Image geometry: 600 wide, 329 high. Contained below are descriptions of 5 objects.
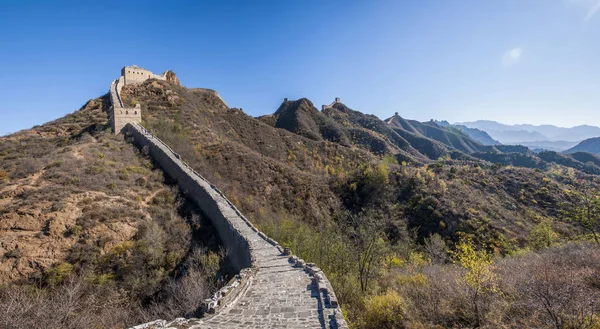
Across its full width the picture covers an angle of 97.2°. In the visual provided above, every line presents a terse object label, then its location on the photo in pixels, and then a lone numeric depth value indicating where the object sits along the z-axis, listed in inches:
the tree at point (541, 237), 893.2
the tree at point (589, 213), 662.5
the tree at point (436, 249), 815.0
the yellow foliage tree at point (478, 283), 319.3
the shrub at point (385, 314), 347.3
